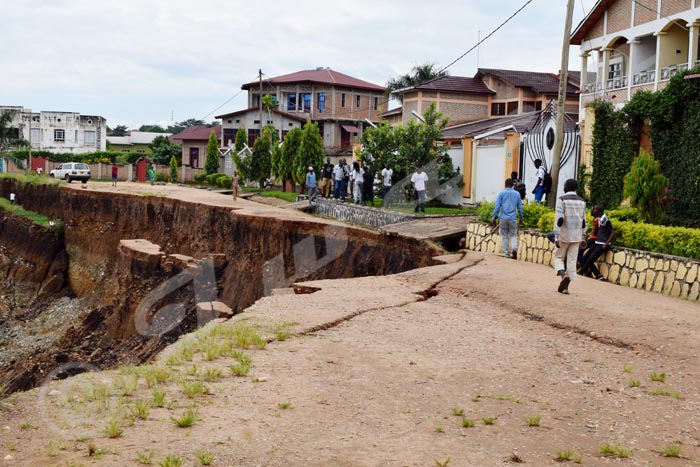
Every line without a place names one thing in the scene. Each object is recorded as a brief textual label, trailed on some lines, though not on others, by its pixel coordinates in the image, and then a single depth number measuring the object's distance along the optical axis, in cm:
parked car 4775
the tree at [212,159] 4975
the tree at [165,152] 6550
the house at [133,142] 7719
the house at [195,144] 6094
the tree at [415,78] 5341
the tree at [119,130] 10655
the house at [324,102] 5547
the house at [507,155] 2155
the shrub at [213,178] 4541
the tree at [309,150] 3403
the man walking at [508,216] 1498
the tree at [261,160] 4088
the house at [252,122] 5431
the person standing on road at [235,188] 3275
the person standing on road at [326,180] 3033
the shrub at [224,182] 4316
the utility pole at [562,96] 1689
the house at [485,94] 3909
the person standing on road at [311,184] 2773
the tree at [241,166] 4156
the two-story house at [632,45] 2248
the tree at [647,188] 1448
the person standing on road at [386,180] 2481
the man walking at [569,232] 1118
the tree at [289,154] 3597
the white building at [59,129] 6456
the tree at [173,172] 5284
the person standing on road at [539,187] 1920
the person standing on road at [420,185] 2234
